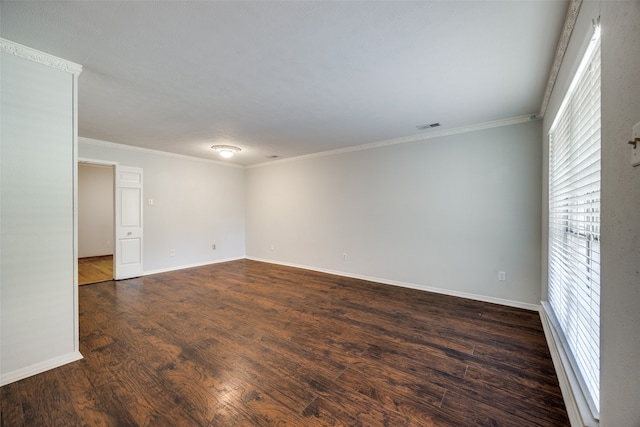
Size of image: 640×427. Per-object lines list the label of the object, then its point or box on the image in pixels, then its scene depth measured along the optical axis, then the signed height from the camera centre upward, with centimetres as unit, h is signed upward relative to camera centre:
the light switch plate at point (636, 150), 83 +20
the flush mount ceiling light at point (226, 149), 475 +115
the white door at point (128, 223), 479 -21
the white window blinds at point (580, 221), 137 -6
